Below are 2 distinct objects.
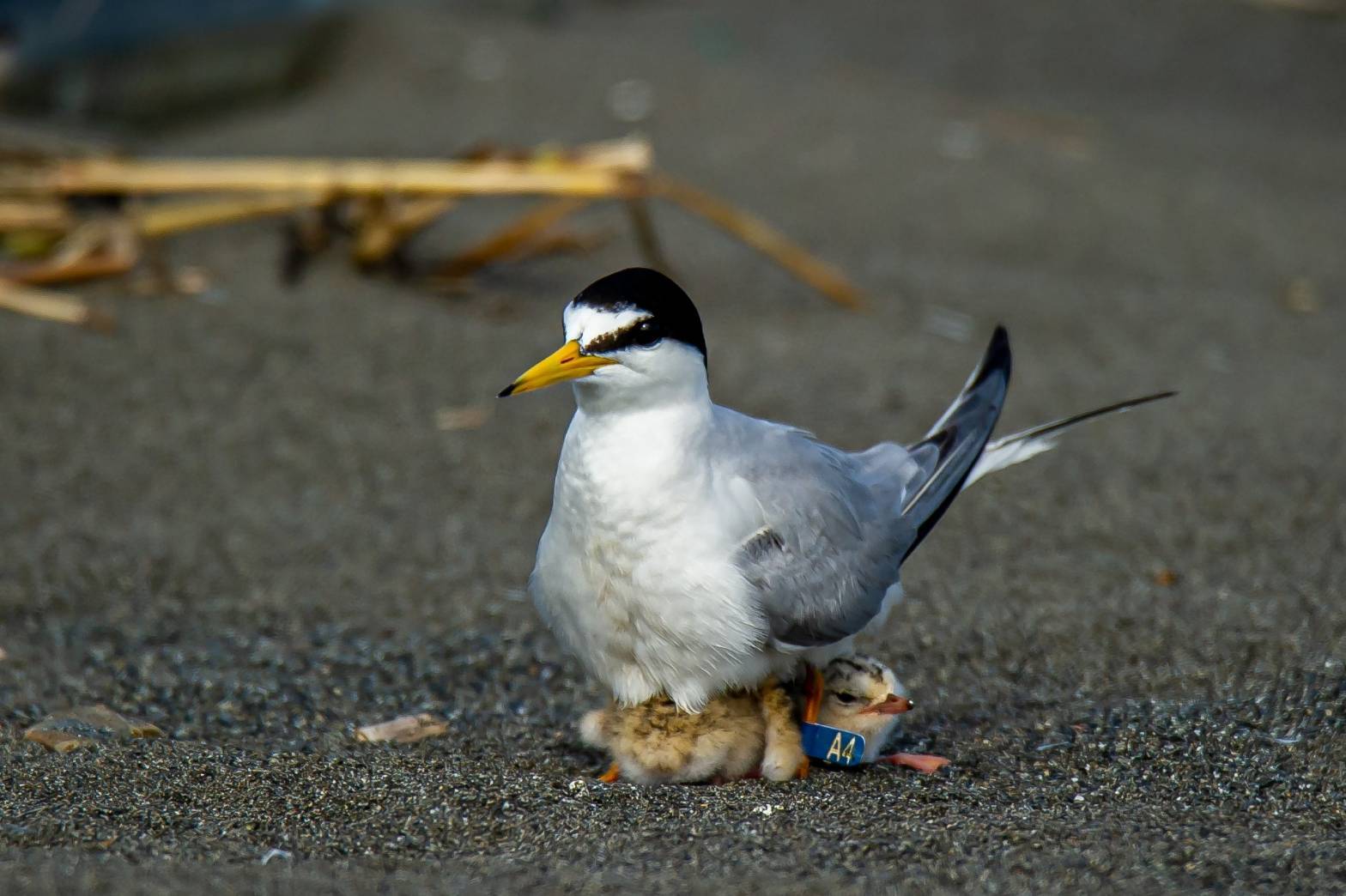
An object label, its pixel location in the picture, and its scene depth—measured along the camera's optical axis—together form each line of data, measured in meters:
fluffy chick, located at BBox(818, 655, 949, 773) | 6.00
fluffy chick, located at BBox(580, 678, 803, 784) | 5.89
